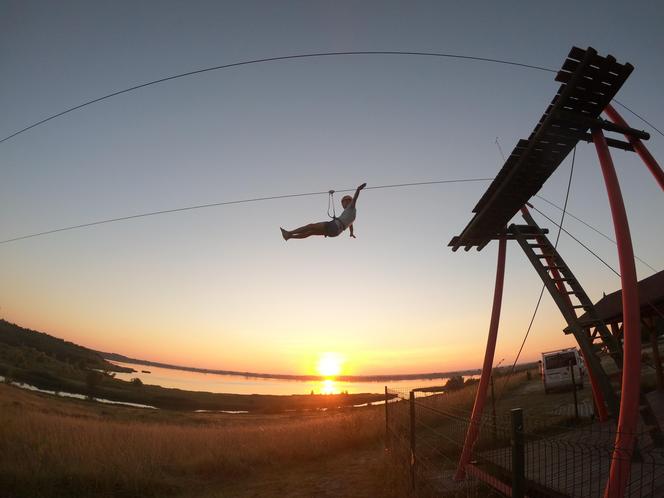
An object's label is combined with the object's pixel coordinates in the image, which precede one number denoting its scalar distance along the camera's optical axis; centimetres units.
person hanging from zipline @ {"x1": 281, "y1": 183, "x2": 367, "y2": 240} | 760
